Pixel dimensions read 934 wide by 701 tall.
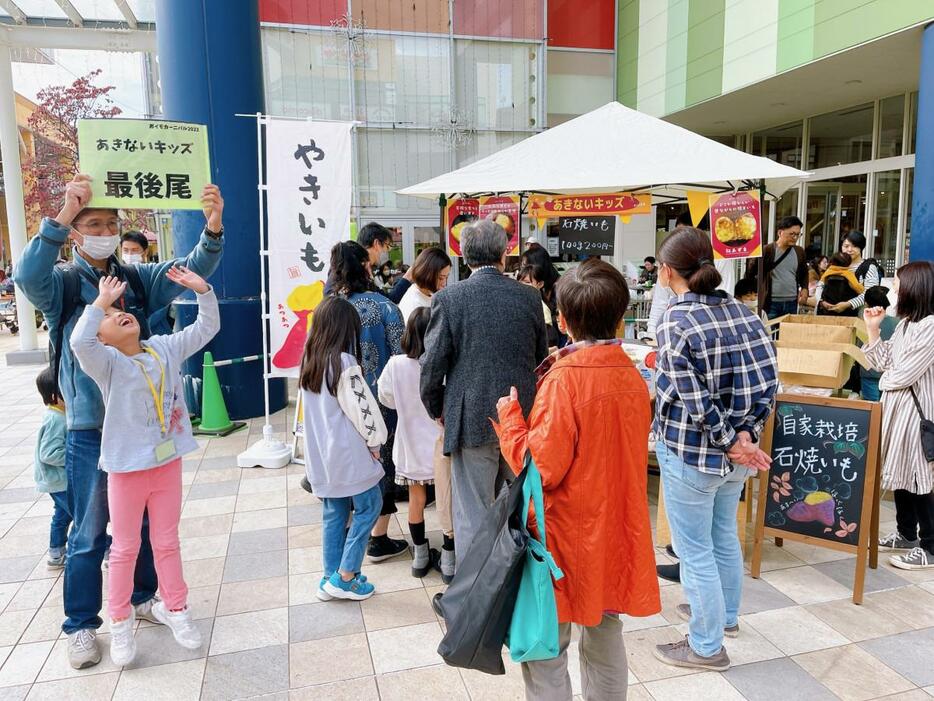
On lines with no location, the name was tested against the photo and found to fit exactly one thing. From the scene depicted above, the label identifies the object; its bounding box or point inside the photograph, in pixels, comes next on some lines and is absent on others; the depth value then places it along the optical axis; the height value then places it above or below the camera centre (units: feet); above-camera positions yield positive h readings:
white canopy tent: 14.55 +2.74
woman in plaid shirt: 7.75 -1.61
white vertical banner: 16.06 +1.49
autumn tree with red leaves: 54.54 +12.37
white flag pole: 17.08 -4.83
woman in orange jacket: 6.24 -1.85
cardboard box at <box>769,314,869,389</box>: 12.73 -1.72
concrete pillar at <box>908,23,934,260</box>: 21.57 +3.70
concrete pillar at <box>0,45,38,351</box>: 30.96 +5.50
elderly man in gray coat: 9.13 -1.24
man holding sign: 8.36 -1.42
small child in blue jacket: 10.91 -2.94
